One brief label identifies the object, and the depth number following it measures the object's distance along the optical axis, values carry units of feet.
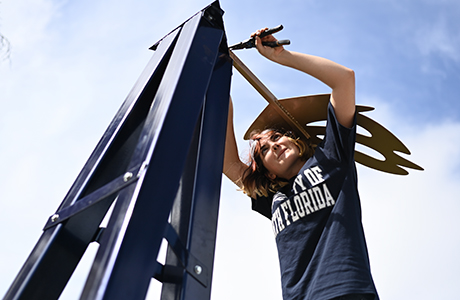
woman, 4.41
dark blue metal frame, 2.27
